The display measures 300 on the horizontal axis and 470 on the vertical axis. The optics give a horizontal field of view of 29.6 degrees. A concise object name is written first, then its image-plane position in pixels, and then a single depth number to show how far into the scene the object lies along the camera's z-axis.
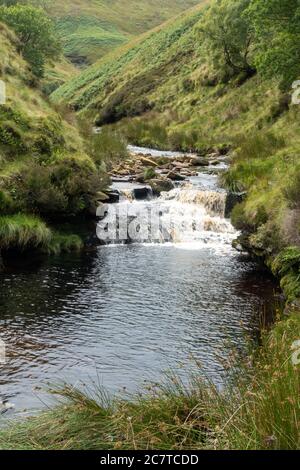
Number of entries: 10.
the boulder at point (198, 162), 31.19
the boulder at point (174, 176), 26.34
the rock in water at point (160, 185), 24.50
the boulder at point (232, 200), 21.25
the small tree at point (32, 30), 48.85
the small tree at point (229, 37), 40.78
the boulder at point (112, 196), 22.19
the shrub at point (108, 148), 28.56
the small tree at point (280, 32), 21.94
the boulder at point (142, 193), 23.61
